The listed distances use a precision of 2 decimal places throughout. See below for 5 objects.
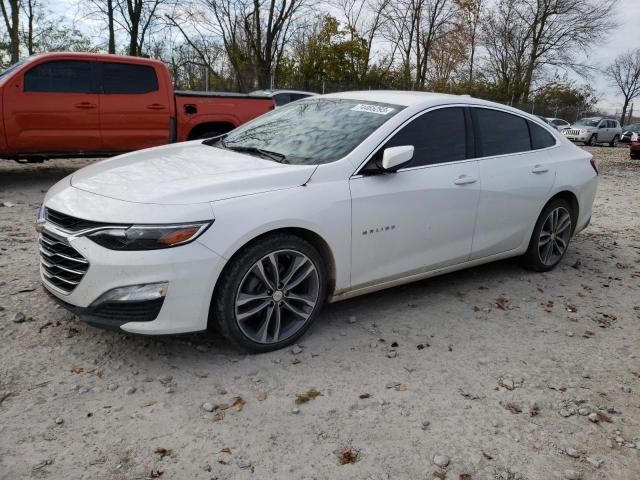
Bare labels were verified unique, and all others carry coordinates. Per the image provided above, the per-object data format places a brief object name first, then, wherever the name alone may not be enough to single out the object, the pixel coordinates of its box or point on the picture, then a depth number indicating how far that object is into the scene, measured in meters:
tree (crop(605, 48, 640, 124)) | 52.09
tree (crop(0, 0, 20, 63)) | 21.25
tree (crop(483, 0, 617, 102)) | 38.47
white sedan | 2.97
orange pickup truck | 7.57
